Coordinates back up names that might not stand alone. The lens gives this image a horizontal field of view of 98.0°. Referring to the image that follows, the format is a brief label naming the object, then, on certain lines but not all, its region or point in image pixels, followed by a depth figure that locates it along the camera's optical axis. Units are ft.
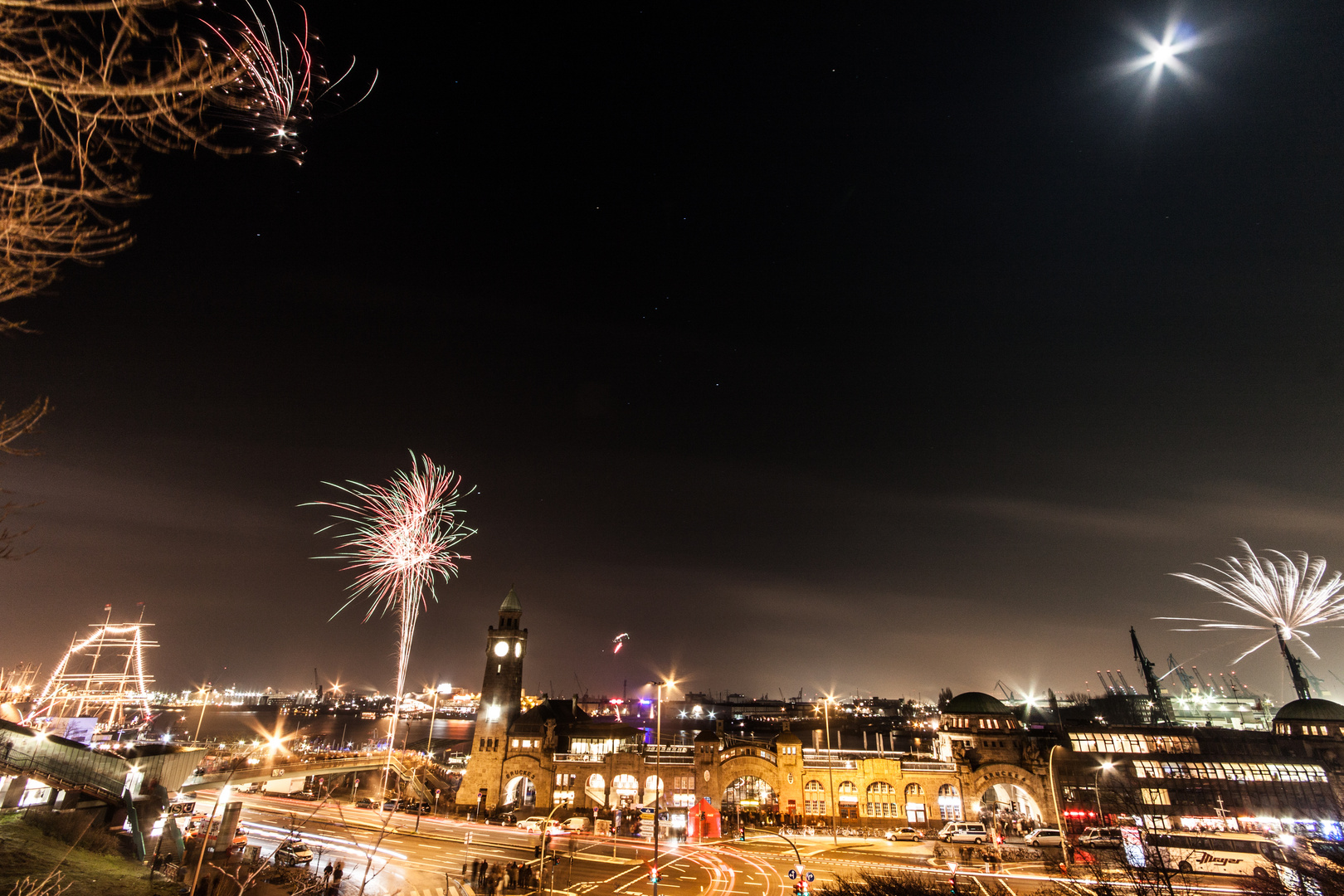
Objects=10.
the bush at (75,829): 104.58
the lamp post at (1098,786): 173.58
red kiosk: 160.86
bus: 116.26
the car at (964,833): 150.71
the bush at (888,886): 90.79
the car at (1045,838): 143.64
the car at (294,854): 122.42
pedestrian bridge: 153.48
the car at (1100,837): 138.21
